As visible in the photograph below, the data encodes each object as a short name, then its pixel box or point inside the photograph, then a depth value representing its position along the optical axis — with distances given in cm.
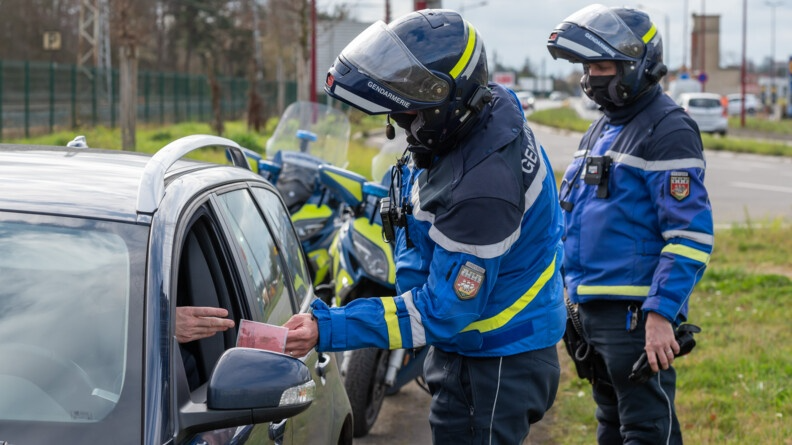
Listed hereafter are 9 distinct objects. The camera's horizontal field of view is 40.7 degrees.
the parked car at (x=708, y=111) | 4031
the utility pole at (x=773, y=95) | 7650
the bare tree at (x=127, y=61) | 1327
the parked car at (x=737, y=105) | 6981
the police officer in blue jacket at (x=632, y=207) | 386
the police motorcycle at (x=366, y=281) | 537
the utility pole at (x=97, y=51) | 2791
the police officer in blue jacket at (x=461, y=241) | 286
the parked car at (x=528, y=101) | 6890
